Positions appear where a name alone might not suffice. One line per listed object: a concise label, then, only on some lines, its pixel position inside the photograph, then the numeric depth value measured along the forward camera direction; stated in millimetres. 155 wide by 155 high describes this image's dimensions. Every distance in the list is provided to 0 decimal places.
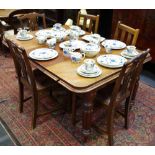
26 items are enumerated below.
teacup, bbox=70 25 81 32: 2809
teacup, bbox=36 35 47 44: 2434
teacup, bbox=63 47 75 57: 2161
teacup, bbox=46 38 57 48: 2314
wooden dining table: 1751
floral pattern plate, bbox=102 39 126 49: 2384
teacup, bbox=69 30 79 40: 2557
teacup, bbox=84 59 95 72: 1849
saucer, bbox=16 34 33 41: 2579
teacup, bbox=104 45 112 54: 2250
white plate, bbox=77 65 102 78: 1837
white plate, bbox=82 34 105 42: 2543
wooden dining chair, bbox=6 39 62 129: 1981
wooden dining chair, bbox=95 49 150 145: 1763
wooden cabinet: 3279
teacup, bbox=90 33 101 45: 2389
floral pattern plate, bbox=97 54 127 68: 1994
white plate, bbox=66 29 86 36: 2754
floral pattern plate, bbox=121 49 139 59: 2162
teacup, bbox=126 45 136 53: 2182
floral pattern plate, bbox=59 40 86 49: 2340
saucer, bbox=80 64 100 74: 1858
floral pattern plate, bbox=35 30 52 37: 2664
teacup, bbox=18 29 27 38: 2576
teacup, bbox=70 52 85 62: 2037
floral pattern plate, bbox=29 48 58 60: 2107
